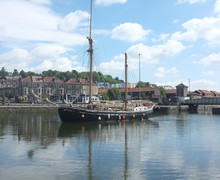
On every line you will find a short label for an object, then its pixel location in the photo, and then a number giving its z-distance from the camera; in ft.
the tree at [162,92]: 539.29
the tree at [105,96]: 480.15
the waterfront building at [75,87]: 483.92
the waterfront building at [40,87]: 480.23
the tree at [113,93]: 506.19
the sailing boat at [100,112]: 191.93
